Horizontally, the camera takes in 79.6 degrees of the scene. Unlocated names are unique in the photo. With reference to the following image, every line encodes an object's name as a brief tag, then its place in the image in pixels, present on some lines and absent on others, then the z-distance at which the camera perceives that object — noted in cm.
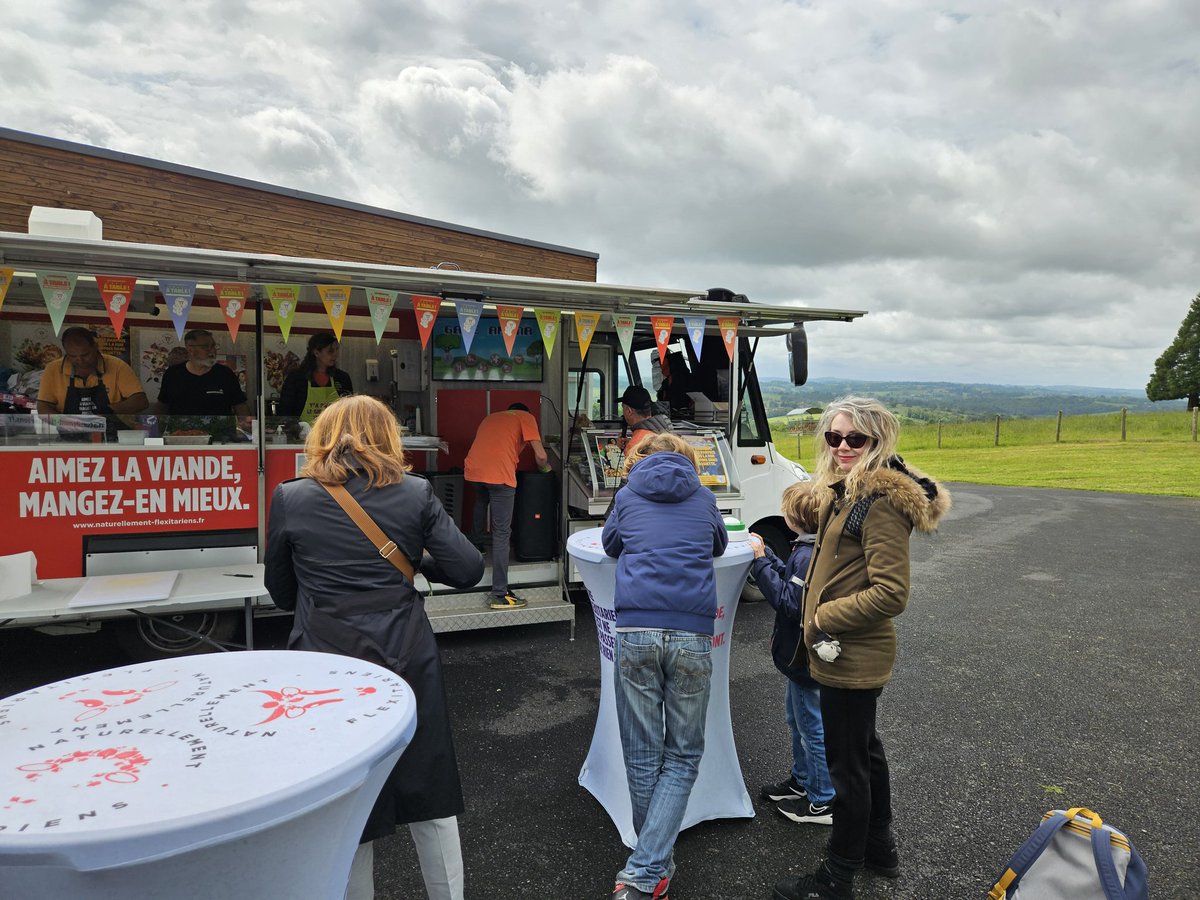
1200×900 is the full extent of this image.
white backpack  208
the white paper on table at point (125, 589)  403
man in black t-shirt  580
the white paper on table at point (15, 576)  423
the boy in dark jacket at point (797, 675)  283
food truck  455
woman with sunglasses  230
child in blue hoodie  251
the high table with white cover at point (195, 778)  113
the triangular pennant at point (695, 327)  584
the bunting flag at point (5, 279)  416
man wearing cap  607
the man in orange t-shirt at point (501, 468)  558
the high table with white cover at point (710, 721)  303
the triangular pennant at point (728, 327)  597
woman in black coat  219
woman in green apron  636
